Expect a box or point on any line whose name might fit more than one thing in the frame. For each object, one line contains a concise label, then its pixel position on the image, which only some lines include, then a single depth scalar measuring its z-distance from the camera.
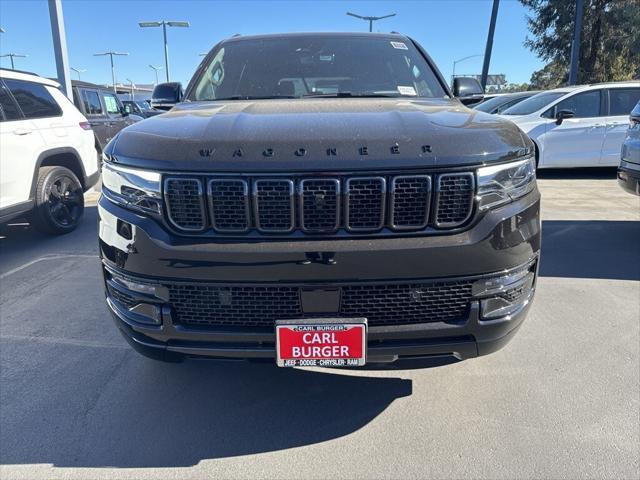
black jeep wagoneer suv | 1.92
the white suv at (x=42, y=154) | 5.01
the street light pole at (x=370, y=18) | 28.36
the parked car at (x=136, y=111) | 14.62
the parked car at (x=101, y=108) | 10.02
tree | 21.19
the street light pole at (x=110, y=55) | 44.94
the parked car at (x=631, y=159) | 4.90
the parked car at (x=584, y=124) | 9.16
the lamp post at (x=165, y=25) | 26.95
